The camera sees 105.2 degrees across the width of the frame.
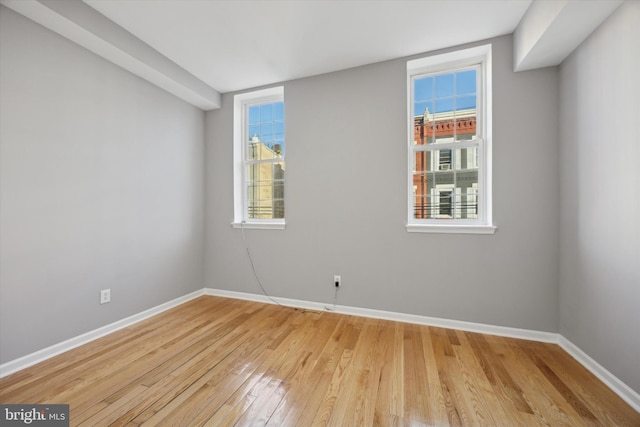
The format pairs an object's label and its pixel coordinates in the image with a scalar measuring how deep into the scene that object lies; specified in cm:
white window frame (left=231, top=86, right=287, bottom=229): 319
